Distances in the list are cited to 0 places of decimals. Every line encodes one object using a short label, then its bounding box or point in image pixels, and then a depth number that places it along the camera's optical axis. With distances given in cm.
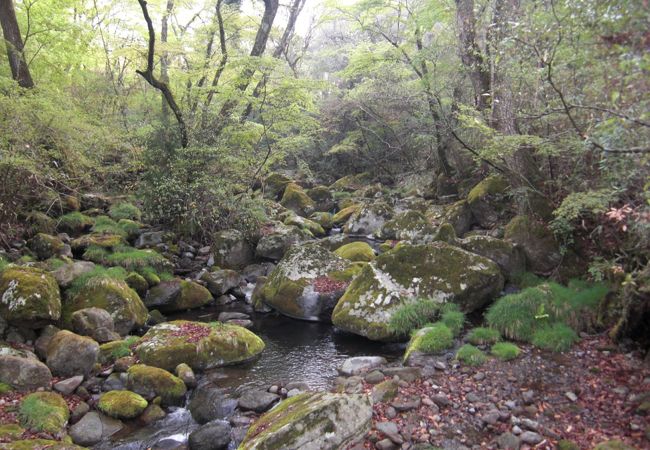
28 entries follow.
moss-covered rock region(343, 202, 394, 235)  1714
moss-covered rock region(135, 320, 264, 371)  720
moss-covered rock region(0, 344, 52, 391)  592
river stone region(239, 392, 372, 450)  428
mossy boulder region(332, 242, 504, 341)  847
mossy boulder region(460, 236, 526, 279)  966
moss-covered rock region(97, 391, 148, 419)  591
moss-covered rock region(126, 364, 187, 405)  636
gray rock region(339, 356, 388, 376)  704
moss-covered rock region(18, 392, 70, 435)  528
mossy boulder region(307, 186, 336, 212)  2211
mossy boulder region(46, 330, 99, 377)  656
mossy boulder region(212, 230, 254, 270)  1302
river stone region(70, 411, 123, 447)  543
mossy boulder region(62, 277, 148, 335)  823
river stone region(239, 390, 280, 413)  620
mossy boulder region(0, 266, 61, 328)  686
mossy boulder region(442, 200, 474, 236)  1441
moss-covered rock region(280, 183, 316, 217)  2088
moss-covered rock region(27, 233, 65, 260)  993
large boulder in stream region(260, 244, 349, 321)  983
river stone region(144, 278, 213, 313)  1005
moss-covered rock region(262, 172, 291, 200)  2266
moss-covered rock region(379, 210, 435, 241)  1459
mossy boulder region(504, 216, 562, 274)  940
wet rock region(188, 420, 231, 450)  537
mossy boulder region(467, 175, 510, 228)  1278
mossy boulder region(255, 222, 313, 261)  1362
